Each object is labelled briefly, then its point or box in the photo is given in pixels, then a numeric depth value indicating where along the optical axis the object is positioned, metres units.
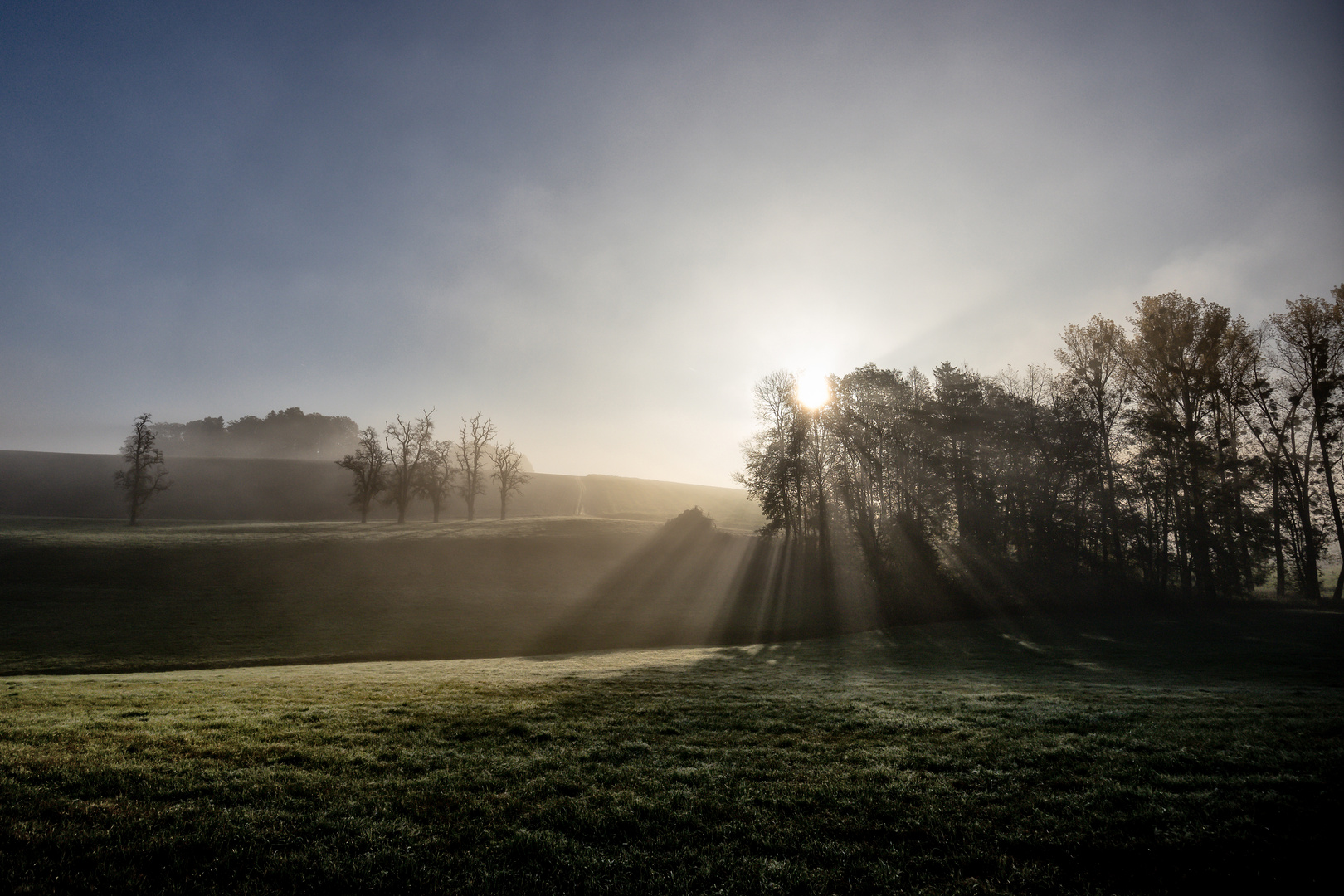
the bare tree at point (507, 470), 82.96
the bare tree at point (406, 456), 74.06
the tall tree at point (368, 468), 72.00
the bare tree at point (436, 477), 77.00
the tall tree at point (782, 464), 49.91
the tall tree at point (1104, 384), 45.41
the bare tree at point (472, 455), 81.44
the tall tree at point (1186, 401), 43.00
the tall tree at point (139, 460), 66.62
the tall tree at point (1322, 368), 40.03
